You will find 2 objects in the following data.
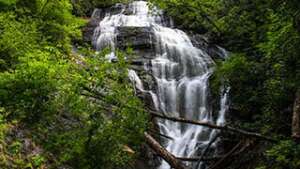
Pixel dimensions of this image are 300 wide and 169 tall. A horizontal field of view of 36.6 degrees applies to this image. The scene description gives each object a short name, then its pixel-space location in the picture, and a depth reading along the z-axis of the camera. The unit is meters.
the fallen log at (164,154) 10.45
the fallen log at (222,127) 9.33
